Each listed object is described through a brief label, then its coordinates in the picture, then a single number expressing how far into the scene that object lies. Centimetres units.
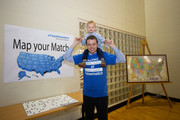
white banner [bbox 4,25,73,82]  130
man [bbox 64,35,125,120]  110
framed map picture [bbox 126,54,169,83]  247
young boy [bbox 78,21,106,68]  117
